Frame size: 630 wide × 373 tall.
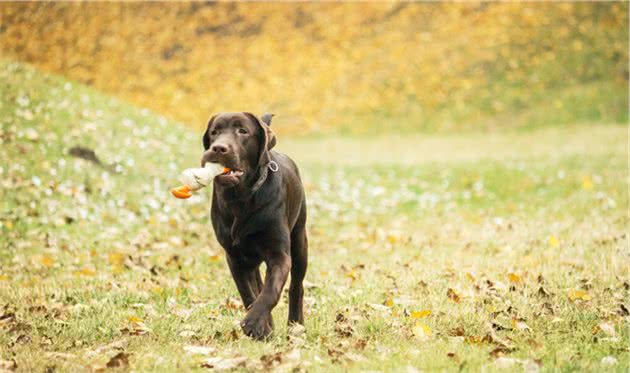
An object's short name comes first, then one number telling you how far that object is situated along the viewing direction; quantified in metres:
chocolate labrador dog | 8.87
